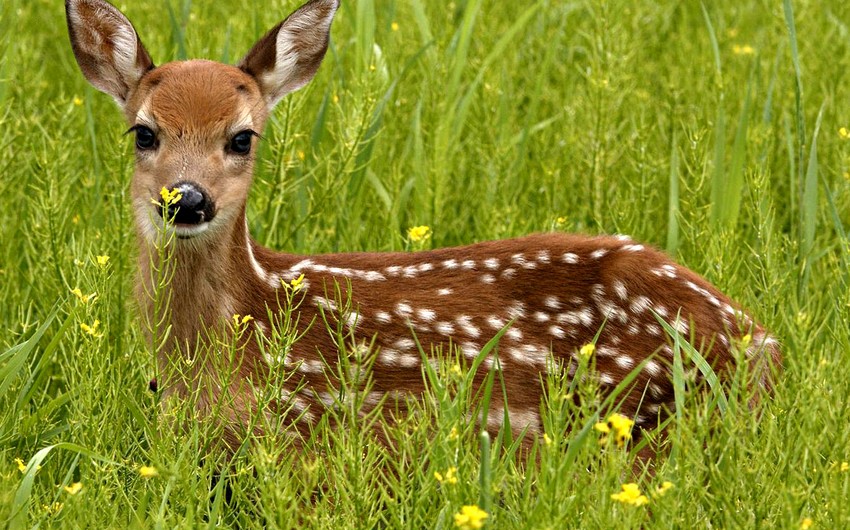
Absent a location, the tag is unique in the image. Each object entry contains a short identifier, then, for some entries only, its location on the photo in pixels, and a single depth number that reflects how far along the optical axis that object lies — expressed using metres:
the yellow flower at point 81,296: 7.22
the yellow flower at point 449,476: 6.09
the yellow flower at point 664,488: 5.92
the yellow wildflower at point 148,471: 6.27
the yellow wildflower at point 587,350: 6.14
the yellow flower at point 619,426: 5.93
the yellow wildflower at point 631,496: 5.81
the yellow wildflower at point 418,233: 9.40
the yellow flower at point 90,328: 6.99
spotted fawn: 8.16
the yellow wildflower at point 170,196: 7.33
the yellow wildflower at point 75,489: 6.18
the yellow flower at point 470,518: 5.59
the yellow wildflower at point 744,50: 13.27
